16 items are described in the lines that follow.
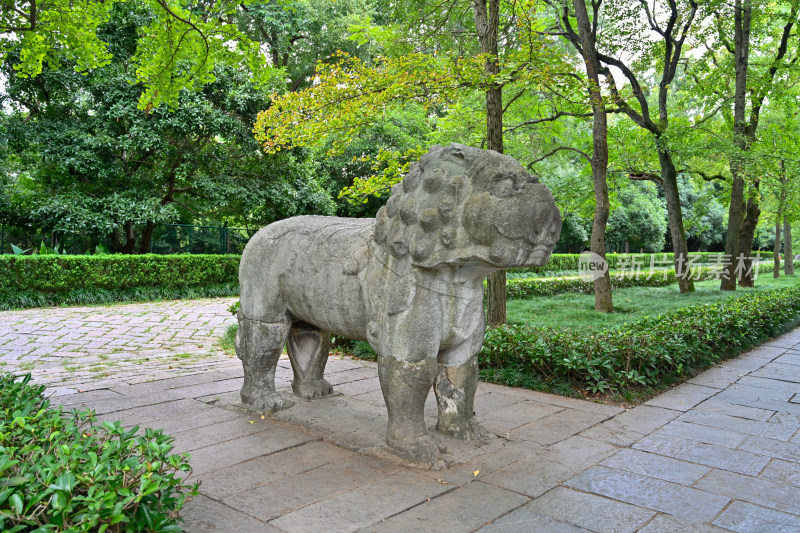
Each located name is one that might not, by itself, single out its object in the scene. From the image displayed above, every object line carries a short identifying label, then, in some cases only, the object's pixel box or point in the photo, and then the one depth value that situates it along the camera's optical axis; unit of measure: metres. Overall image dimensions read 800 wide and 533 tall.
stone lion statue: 2.83
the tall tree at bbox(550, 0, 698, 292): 11.37
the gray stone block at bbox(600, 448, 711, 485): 3.02
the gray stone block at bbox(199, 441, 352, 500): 2.81
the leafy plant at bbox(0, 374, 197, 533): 1.65
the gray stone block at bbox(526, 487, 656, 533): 2.44
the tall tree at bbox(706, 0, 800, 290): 12.37
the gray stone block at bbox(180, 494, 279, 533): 2.37
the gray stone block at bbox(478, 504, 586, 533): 2.39
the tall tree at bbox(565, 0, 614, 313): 8.88
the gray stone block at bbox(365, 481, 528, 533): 2.41
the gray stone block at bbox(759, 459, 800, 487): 3.00
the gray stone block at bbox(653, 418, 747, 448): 3.64
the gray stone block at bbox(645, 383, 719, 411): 4.53
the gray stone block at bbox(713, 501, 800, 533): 2.45
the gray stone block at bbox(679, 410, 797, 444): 3.84
